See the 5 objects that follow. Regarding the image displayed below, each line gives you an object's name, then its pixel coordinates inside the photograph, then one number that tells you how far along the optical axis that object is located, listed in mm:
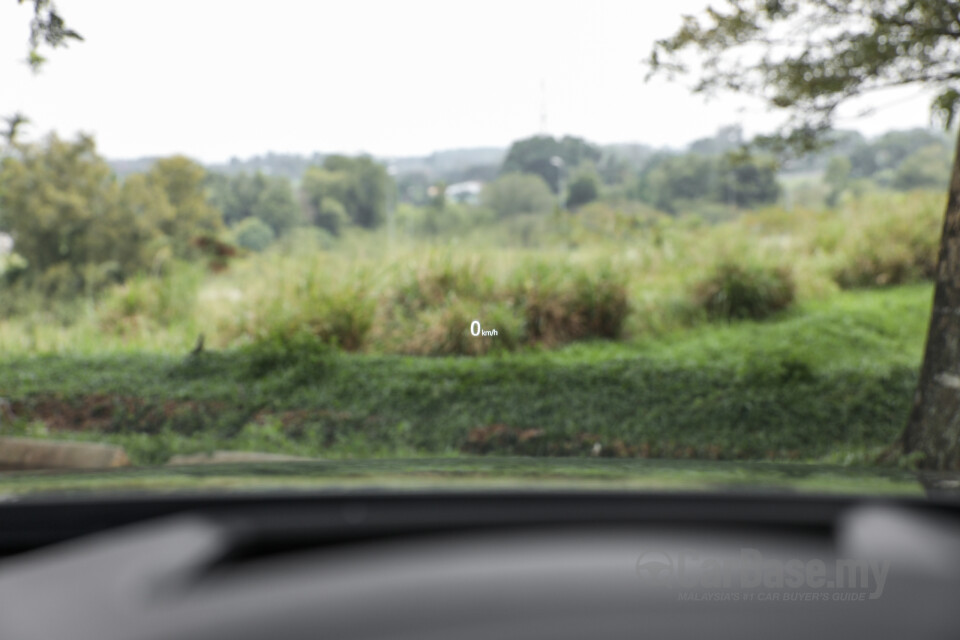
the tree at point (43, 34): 5094
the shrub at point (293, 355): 8836
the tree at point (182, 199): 22047
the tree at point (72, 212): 21969
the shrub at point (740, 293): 10977
